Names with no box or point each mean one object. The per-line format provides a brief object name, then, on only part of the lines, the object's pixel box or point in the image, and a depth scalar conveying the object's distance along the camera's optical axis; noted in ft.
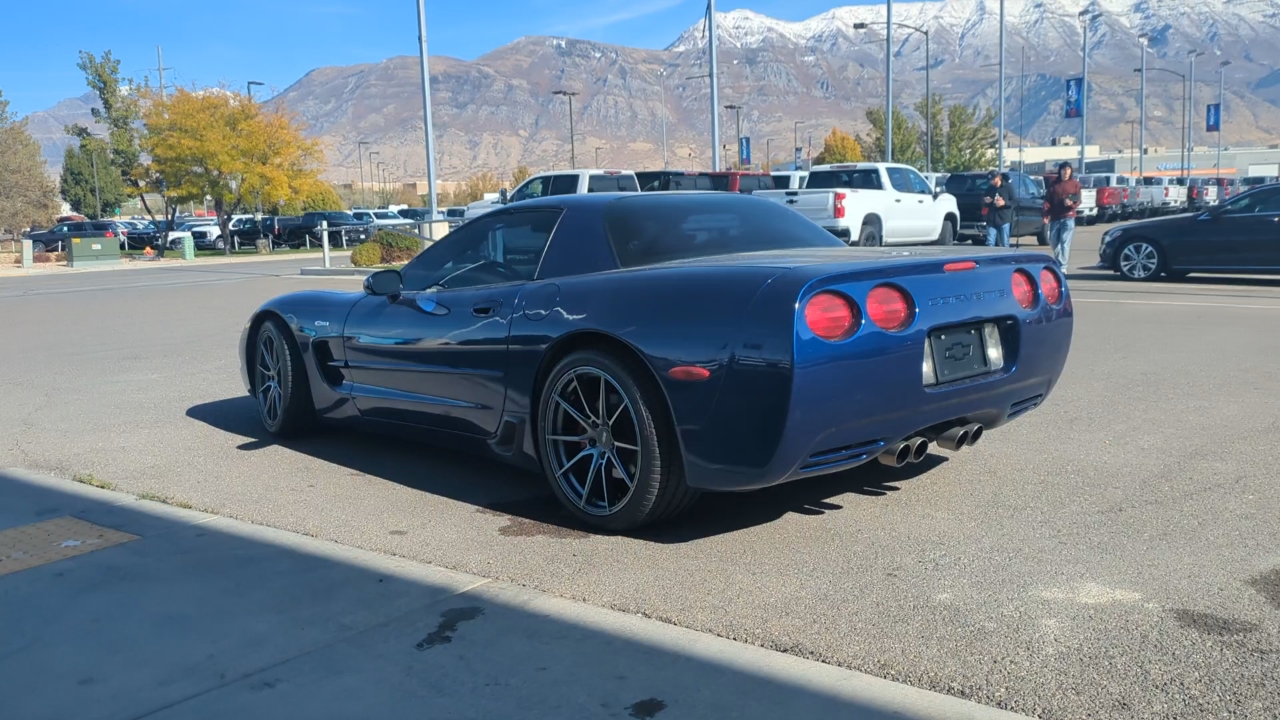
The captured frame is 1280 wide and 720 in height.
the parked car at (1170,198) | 135.64
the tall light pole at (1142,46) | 182.05
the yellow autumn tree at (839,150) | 234.17
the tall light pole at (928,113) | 160.45
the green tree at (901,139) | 196.34
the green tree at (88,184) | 225.76
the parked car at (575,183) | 68.74
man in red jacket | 51.90
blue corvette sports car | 13.26
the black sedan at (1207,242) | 46.88
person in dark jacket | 58.65
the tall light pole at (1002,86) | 134.41
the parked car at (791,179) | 78.23
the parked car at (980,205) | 78.79
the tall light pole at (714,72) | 91.50
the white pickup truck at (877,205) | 61.21
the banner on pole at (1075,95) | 149.69
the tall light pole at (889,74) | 110.34
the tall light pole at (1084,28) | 151.23
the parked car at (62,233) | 149.18
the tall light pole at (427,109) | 85.05
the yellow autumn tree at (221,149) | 136.26
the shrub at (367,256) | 82.12
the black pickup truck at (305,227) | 148.05
